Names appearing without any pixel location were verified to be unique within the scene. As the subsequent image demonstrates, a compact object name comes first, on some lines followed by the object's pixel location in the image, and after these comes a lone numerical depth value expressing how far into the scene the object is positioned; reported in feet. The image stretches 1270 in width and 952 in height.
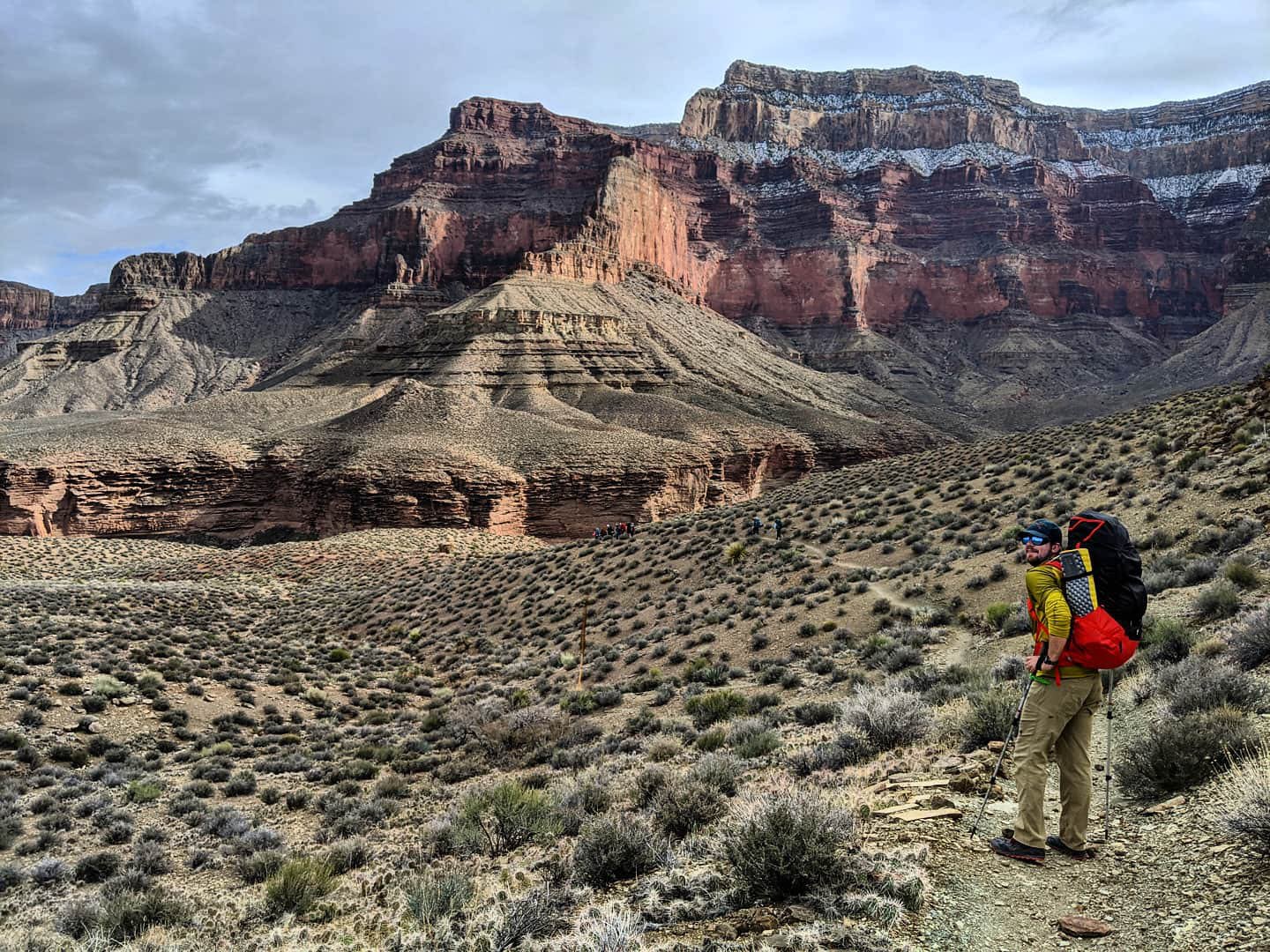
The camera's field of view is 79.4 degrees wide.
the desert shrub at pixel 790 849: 15.69
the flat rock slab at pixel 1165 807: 16.39
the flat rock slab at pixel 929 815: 17.97
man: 15.67
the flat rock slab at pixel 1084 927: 12.89
